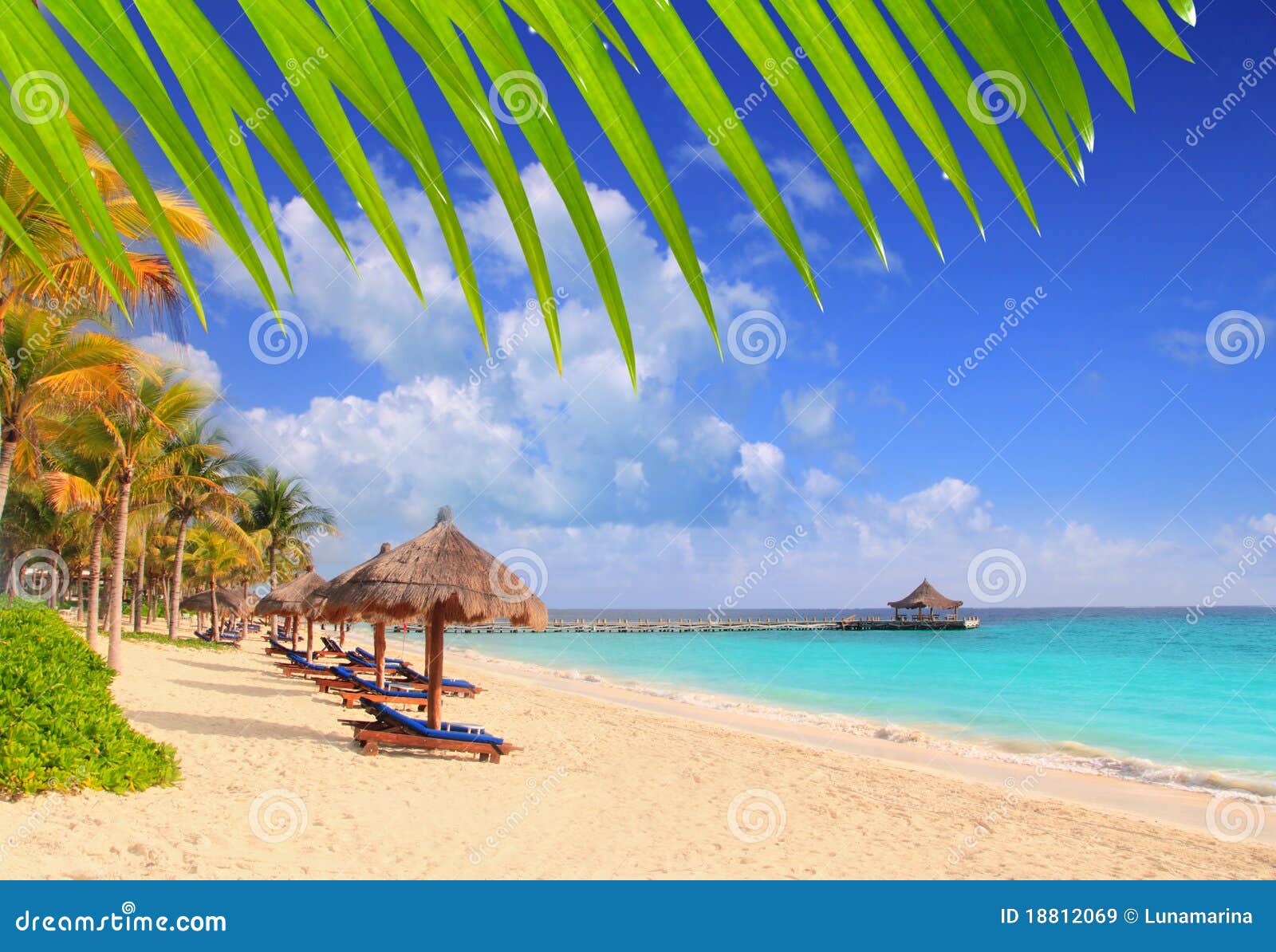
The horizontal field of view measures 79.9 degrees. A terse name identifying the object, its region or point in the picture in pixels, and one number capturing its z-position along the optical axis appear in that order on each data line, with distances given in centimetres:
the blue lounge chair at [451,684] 1634
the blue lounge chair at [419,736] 963
